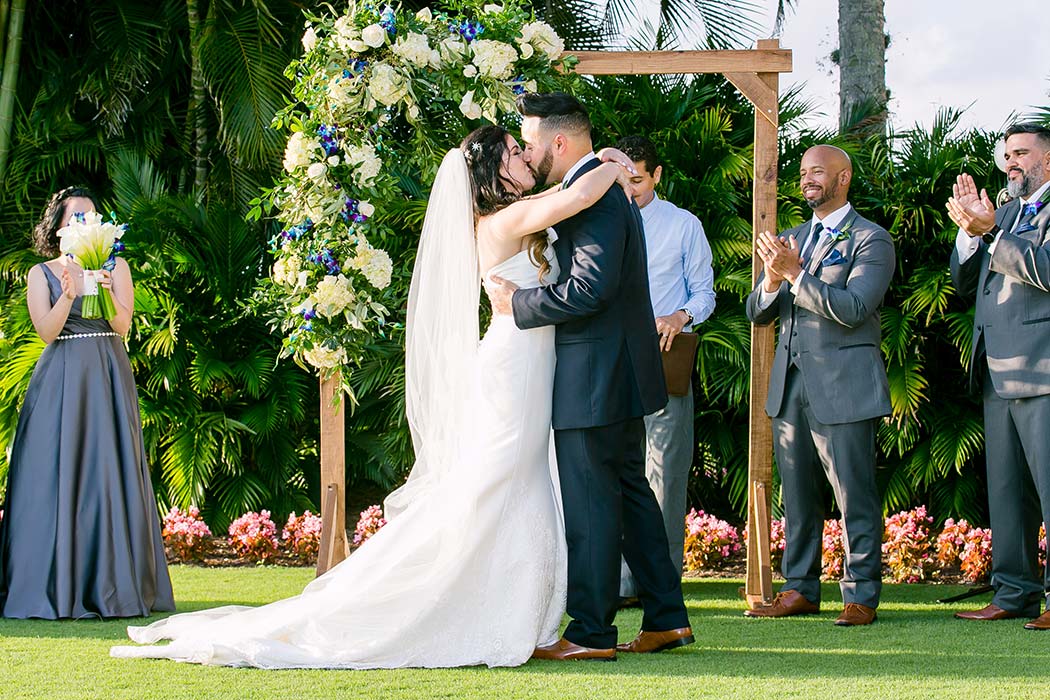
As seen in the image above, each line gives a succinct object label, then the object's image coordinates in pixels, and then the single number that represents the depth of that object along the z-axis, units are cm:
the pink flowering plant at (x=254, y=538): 754
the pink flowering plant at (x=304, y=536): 750
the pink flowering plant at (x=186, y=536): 753
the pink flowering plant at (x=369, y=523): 768
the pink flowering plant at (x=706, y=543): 721
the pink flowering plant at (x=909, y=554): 683
